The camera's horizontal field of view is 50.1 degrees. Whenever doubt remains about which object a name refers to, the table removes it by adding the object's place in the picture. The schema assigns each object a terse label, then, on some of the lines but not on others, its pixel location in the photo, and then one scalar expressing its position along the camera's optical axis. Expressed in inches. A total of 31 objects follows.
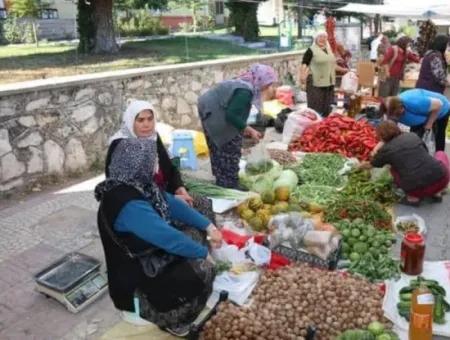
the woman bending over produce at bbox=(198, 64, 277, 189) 193.6
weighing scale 132.1
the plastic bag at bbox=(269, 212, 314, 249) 148.0
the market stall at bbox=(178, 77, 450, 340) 117.3
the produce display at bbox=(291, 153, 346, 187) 220.5
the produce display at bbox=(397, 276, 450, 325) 119.6
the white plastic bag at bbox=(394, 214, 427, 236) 171.8
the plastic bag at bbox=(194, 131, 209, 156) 270.4
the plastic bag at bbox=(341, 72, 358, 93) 395.2
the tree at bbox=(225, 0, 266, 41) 842.8
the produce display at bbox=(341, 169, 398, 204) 197.5
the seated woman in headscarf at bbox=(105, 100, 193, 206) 129.8
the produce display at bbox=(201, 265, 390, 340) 113.5
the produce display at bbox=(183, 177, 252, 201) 197.3
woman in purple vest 300.4
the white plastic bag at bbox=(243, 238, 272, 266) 146.5
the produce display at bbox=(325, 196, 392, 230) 174.1
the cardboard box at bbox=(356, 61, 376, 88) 447.3
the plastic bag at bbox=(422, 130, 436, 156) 237.5
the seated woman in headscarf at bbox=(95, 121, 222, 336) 101.7
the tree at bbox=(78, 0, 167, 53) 522.9
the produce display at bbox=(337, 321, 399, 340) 109.7
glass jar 138.9
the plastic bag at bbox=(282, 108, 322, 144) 280.1
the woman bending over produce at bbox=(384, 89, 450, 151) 217.0
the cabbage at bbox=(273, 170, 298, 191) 201.0
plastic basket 143.6
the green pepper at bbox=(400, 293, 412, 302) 122.9
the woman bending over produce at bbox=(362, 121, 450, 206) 190.1
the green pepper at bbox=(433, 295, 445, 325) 119.3
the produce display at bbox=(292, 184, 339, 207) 193.3
